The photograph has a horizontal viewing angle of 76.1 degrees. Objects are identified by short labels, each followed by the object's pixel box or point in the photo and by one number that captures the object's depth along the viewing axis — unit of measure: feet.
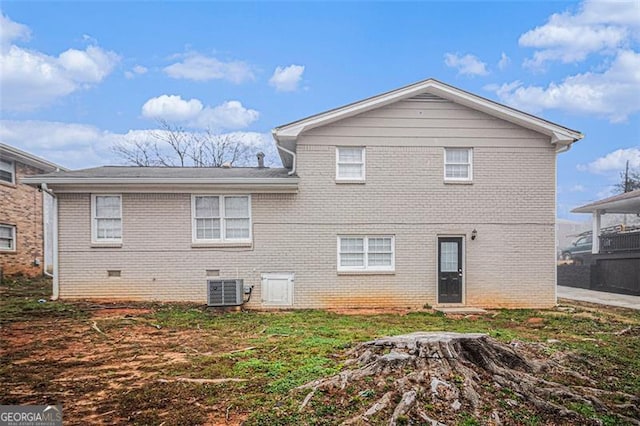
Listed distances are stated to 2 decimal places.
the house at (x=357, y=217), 38.50
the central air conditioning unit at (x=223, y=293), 36.29
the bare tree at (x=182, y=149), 109.29
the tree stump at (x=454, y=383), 13.38
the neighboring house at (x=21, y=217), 56.54
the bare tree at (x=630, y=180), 121.70
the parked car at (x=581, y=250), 73.51
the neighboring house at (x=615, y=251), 55.83
